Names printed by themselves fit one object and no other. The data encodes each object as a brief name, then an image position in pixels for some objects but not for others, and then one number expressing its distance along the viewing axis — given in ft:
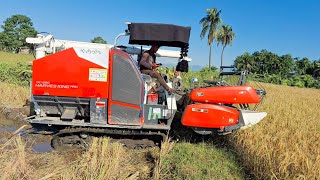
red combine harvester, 12.71
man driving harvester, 14.11
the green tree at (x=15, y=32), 160.45
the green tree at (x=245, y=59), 166.68
